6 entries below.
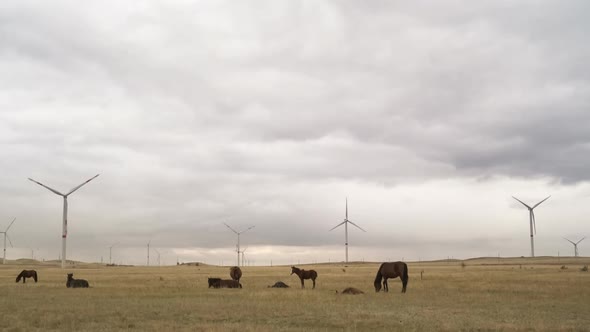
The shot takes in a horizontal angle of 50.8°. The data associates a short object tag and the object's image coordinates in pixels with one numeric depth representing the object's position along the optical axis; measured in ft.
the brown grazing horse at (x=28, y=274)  169.37
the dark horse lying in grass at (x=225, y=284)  137.59
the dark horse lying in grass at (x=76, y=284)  140.03
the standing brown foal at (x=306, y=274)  145.79
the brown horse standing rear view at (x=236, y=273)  154.89
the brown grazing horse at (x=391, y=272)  125.29
